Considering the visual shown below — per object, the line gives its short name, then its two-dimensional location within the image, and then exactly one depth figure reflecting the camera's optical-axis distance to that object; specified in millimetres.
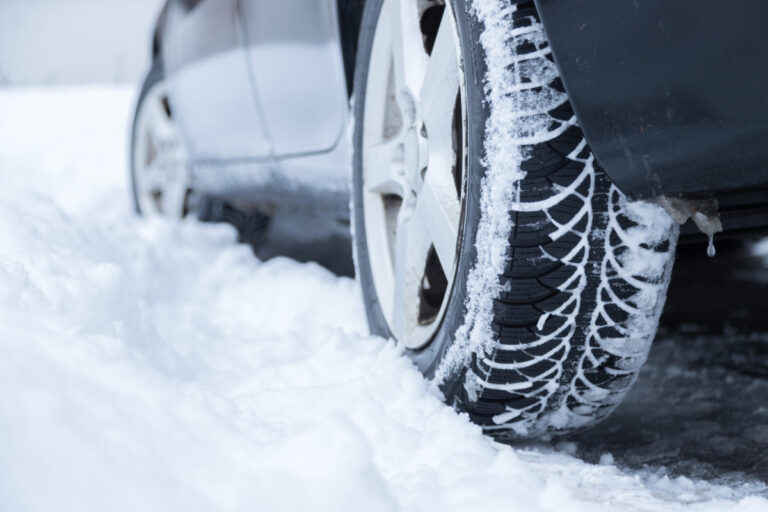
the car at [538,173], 2139
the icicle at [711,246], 2217
